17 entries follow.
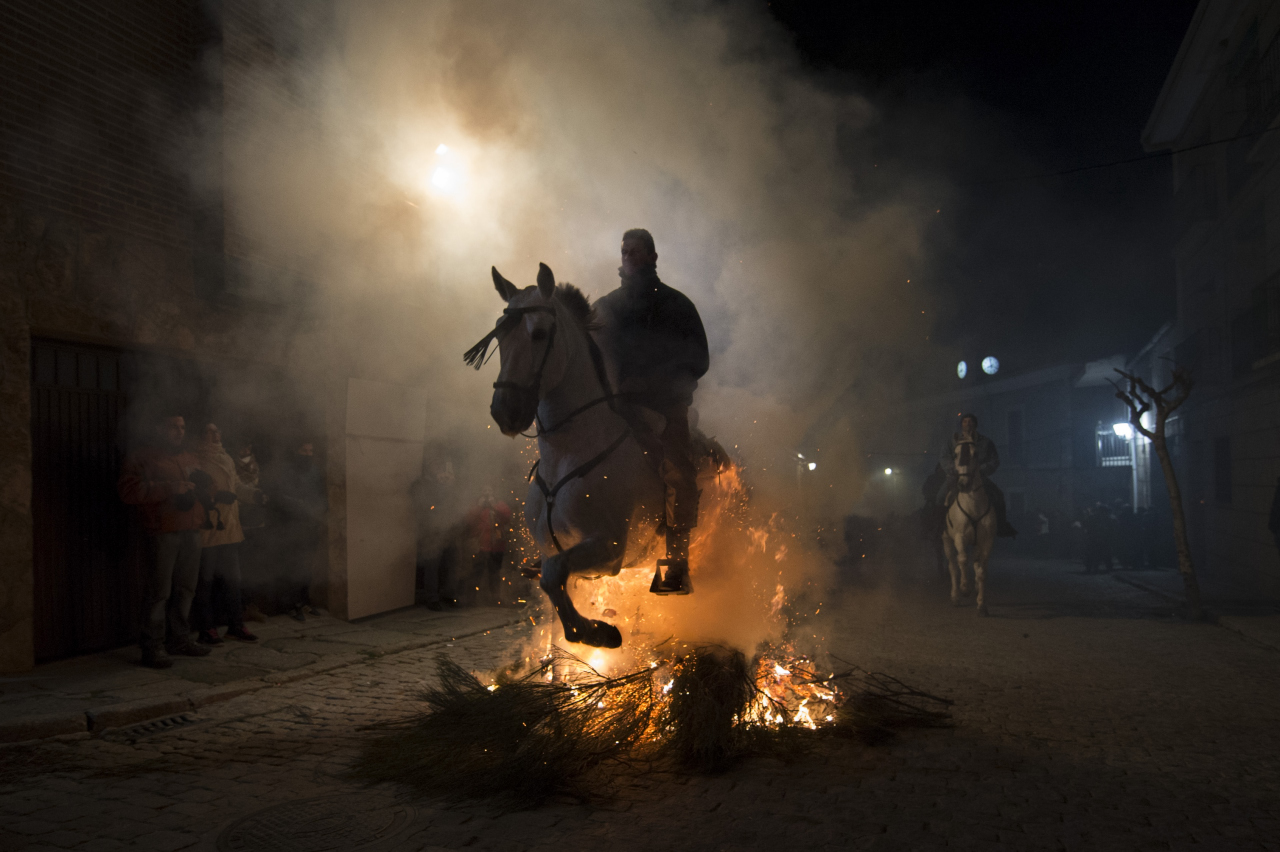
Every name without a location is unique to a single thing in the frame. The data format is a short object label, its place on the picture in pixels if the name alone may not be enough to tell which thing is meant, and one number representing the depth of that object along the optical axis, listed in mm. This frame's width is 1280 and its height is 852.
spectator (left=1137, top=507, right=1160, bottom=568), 16984
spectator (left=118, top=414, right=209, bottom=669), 6453
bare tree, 9852
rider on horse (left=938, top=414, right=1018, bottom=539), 10707
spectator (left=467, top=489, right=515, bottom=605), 9945
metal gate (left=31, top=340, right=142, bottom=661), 6570
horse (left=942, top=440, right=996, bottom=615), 10570
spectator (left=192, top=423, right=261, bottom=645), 7156
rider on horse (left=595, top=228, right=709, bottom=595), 4605
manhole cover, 3232
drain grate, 4899
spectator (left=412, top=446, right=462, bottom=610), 10062
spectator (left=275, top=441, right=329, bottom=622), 8555
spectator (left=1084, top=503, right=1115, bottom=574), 16281
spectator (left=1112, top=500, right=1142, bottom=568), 16953
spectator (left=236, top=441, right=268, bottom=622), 7840
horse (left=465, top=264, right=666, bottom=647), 4059
